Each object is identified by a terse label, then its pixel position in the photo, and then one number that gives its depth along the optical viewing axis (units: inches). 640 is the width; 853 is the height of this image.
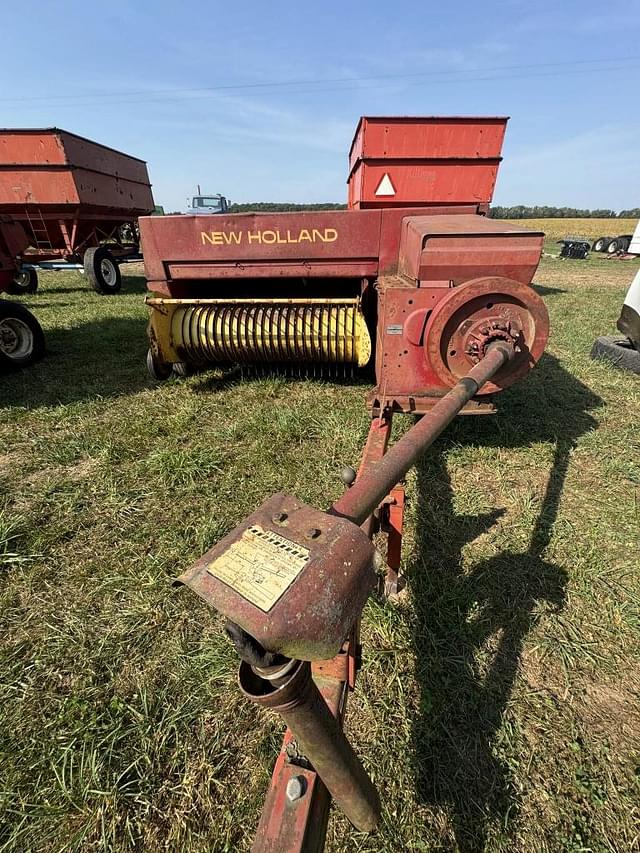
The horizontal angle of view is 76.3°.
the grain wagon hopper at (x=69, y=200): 301.0
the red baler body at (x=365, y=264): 94.5
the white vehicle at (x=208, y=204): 728.3
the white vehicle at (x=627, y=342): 188.1
